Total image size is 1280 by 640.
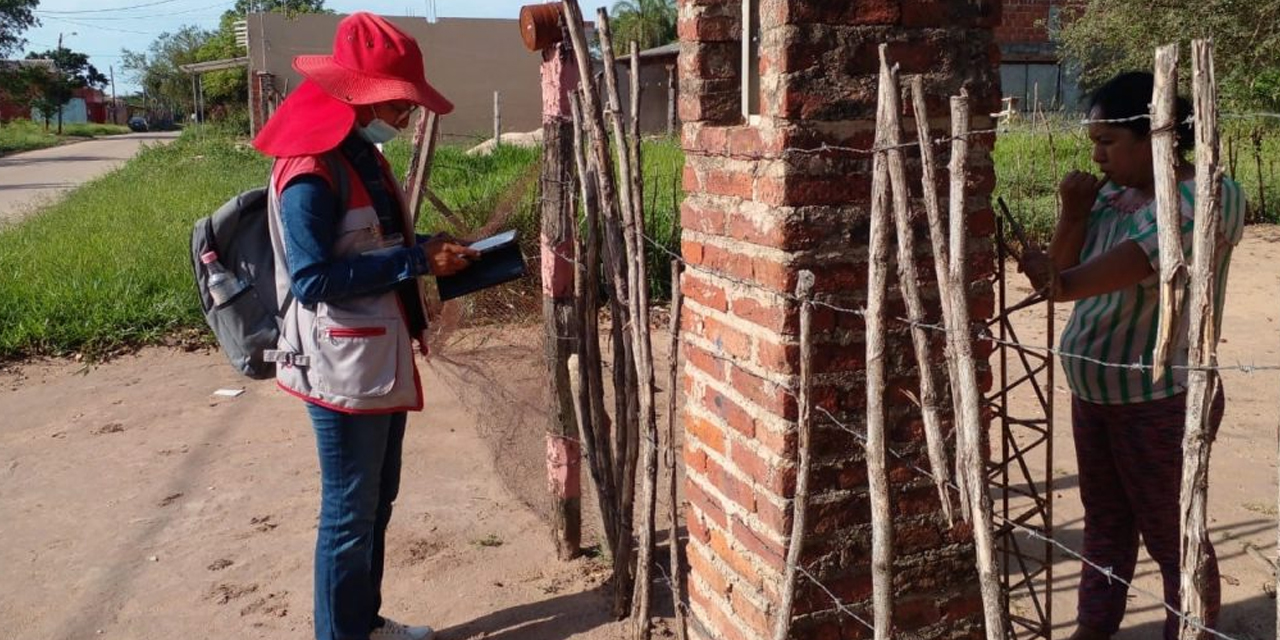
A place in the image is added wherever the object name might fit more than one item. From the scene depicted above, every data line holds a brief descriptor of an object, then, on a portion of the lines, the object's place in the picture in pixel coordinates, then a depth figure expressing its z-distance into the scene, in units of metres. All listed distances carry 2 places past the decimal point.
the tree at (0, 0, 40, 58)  43.47
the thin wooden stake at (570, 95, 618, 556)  3.49
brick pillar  2.21
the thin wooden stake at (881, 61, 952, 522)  1.85
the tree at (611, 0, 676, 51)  45.88
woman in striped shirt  2.48
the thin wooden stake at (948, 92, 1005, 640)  1.75
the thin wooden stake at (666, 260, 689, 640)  2.61
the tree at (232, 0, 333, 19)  49.73
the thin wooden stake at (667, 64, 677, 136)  22.21
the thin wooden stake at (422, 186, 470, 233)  4.88
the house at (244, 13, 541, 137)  27.34
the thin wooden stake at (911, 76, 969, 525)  1.78
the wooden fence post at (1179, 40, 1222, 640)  1.40
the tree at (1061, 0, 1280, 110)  11.05
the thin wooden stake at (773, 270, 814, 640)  2.16
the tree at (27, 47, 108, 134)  52.50
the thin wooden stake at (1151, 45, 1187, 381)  1.48
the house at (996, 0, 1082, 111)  21.94
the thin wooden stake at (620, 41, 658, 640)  2.67
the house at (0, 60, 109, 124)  57.14
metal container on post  3.46
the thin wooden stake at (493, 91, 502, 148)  20.56
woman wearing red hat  2.66
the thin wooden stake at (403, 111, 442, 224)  4.56
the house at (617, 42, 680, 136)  26.39
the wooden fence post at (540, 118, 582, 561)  3.64
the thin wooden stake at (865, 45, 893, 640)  1.92
